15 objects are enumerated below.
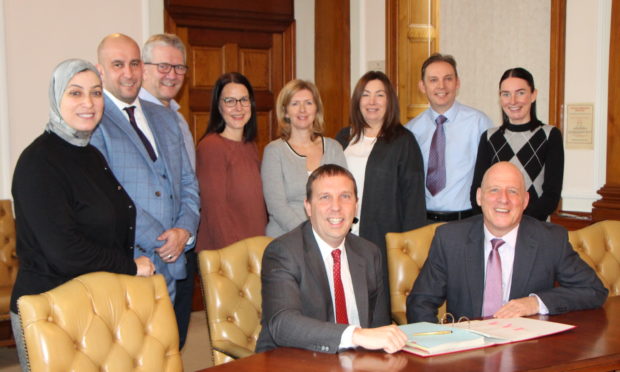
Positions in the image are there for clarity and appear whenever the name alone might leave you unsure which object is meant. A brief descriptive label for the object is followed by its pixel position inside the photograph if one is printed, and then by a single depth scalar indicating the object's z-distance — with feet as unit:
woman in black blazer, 13.16
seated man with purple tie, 9.62
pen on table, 7.66
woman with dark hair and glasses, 12.60
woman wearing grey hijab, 8.30
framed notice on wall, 15.43
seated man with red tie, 8.25
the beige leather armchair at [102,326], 7.05
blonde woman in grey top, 12.51
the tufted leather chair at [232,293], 9.82
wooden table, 6.89
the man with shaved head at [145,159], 10.46
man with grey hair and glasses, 12.66
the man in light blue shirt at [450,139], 13.78
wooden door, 20.18
